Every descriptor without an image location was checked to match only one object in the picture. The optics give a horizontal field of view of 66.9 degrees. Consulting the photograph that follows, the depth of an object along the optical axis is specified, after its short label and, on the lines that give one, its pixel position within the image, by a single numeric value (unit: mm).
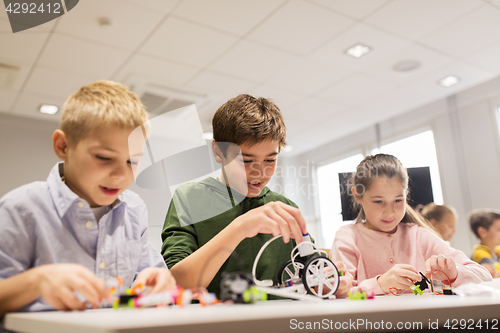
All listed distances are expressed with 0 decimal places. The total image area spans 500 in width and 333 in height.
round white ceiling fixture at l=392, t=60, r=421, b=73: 2816
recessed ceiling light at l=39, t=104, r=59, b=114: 2936
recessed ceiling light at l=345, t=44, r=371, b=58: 2582
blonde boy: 566
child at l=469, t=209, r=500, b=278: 1740
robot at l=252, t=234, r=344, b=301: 583
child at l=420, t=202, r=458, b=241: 1276
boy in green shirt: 721
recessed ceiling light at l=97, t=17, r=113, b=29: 2154
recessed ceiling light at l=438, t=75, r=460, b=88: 3115
